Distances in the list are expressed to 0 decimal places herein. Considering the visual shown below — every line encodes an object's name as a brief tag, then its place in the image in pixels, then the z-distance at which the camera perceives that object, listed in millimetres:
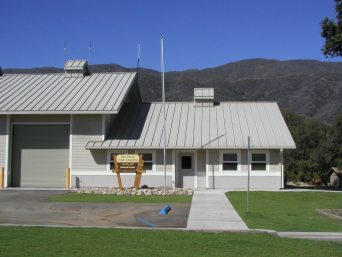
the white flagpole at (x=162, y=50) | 19391
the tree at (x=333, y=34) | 13435
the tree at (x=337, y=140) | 28628
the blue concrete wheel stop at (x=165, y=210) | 12011
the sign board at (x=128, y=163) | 18375
